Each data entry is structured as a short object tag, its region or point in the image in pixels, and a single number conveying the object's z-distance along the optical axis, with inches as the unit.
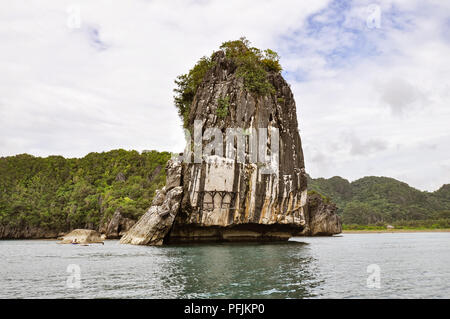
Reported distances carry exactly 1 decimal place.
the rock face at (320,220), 2891.2
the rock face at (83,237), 1772.9
